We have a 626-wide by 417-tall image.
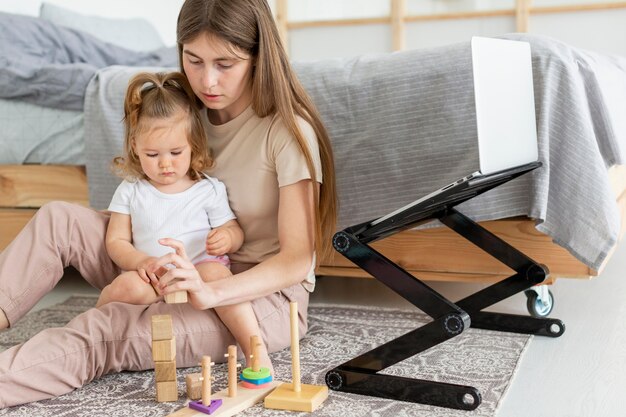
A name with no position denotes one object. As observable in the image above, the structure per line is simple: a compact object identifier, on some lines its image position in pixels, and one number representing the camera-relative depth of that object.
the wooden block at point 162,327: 1.30
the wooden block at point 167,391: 1.36
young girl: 1.53
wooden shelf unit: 4.62
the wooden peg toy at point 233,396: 1.27
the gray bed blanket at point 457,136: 1.65
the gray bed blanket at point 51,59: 2.24
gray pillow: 3.29
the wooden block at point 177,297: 1.30
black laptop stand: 1.30
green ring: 1.38
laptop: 1.33
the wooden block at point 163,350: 1.33
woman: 1.43
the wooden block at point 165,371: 1.35
